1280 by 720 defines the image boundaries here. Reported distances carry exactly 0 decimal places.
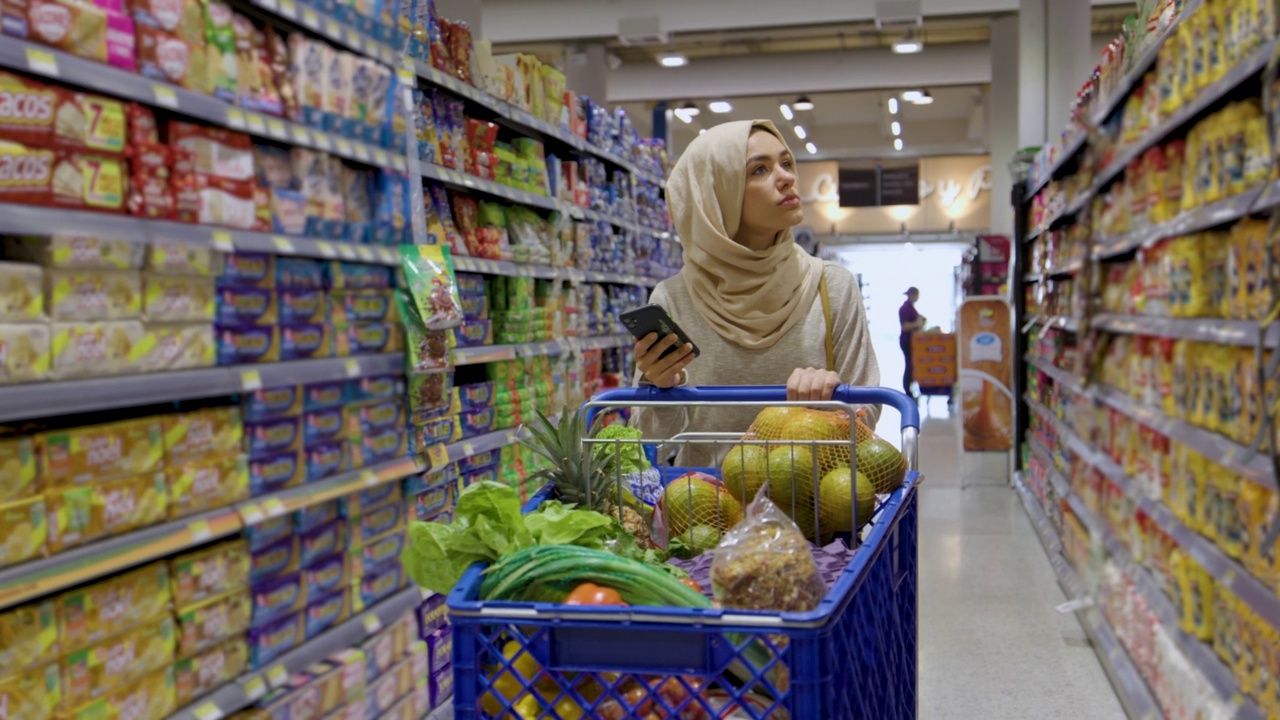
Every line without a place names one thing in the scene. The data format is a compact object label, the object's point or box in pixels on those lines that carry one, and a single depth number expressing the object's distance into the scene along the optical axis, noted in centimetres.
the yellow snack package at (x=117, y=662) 214
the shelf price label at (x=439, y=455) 352
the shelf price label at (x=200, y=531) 238
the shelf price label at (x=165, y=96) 228
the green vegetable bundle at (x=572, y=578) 112
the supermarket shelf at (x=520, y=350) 382
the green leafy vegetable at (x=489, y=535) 127
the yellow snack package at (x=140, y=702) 219
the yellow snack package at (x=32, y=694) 198
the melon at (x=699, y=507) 148
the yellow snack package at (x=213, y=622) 242
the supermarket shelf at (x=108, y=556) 196
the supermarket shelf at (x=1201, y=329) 214
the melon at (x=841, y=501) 144
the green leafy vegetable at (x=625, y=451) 163
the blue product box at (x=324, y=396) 290
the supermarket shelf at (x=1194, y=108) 206
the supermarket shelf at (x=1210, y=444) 203
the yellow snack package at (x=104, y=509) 208
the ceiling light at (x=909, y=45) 1178
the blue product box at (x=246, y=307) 255
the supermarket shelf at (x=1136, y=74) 269
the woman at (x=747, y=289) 228
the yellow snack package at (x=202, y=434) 240
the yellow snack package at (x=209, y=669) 243
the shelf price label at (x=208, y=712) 242
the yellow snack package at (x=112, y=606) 213
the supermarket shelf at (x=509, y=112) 361
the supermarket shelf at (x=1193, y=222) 218
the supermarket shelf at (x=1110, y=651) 318
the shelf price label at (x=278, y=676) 265
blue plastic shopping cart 102
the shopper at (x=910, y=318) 1489
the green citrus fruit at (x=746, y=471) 149
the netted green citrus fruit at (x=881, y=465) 151
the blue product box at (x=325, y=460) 290
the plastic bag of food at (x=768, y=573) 110
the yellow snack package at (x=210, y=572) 243
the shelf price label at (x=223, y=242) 245
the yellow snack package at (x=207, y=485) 239
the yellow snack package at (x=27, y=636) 198
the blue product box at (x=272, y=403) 266
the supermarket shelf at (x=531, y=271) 386
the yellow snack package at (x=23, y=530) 196
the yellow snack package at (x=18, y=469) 200
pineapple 154
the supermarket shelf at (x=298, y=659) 247
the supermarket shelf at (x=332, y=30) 269
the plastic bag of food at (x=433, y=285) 321
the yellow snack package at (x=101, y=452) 210
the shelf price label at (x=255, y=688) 258
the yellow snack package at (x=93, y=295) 211
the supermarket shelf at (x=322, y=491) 261
